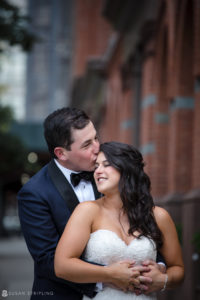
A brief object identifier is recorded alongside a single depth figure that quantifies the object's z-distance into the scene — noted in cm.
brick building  1015
